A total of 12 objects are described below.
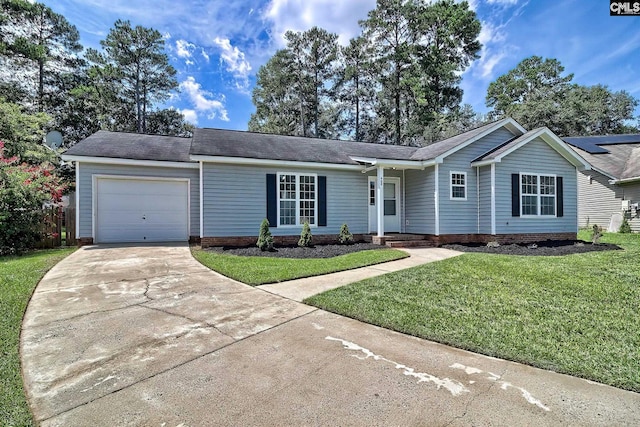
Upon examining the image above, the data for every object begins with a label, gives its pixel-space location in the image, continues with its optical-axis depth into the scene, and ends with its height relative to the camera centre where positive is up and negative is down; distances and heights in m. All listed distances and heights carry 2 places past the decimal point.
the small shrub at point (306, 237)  10.49 -0.72
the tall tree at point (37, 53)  20.53 +10.96
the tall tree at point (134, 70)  25.86 +12.37
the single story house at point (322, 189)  10.69 +0.93
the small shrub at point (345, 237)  11.12 -0.77
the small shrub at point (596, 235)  11.04 -0.73
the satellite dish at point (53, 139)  14.98 +3.60
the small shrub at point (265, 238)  9.73 -0.70
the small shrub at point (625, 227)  15.50 -0.62
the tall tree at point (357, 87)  31.09 +12.95
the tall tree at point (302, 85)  31.67 +13.23
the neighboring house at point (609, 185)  15.74 +1.52
